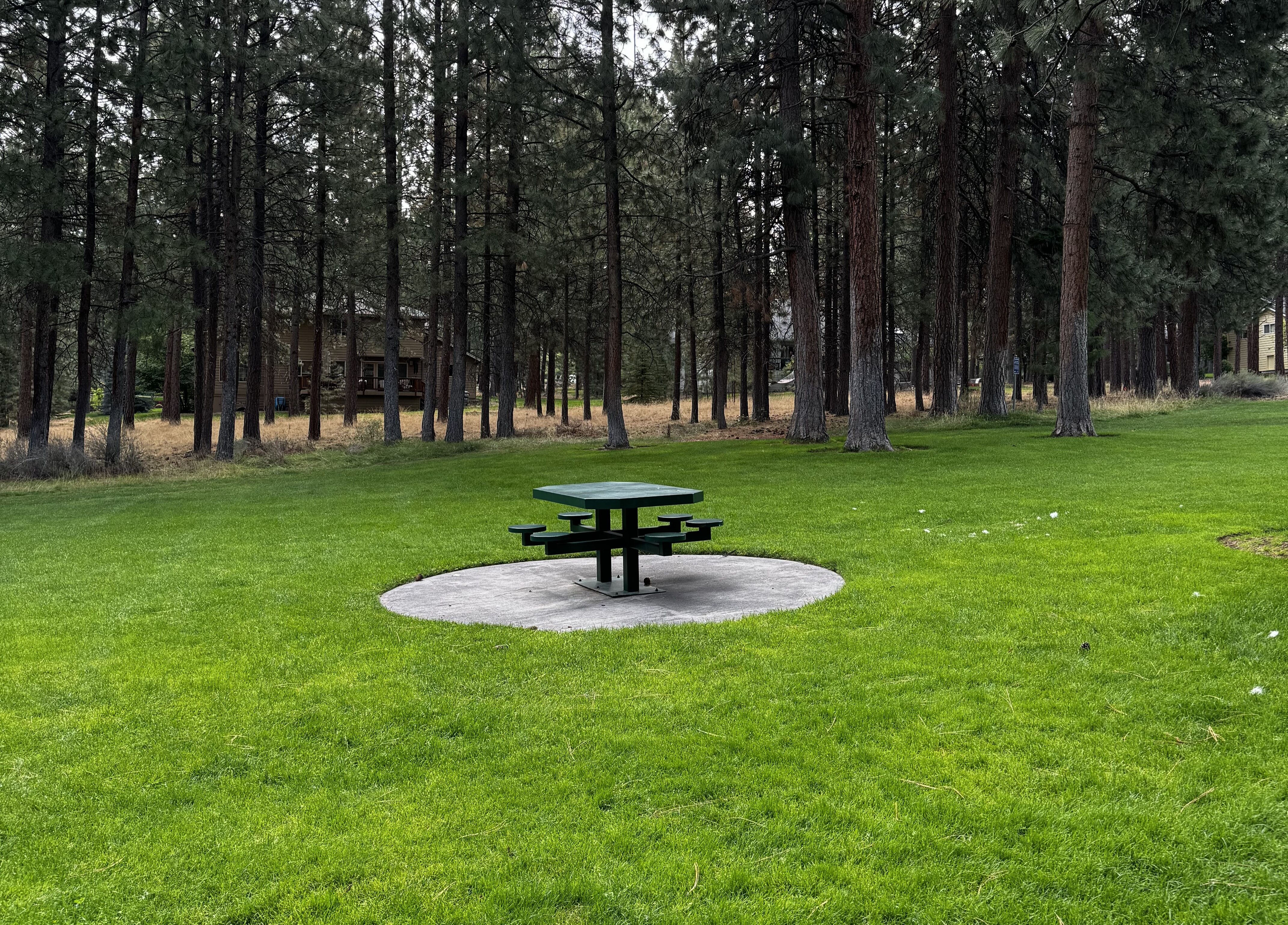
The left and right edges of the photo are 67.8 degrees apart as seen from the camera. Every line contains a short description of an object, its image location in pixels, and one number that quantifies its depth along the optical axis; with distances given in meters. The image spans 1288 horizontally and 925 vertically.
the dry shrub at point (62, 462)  21.19
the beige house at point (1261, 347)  80.12
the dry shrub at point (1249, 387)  34.84
